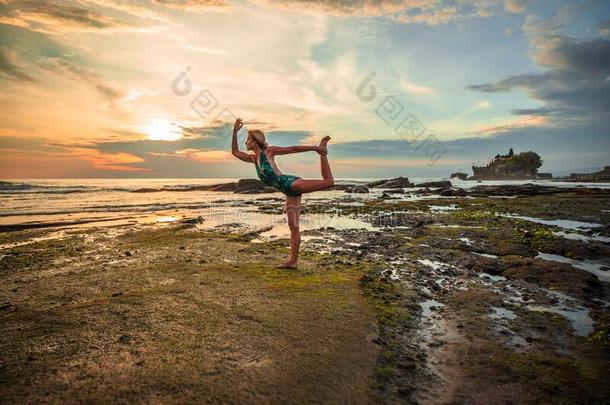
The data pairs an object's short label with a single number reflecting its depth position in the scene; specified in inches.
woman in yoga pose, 261.4
